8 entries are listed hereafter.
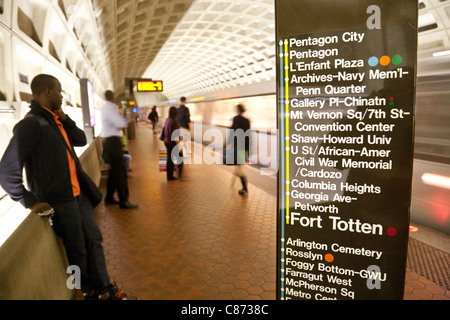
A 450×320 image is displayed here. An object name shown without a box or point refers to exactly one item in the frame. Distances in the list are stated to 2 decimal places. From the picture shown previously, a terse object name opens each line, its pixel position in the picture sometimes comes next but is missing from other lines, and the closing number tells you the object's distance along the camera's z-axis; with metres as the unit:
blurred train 4.14
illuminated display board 16.12
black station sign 1.29
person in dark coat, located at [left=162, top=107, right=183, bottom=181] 6.89
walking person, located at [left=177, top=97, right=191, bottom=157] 8.61
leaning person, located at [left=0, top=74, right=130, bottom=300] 2.02
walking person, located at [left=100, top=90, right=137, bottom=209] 5.09
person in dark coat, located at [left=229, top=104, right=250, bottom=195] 5.91
